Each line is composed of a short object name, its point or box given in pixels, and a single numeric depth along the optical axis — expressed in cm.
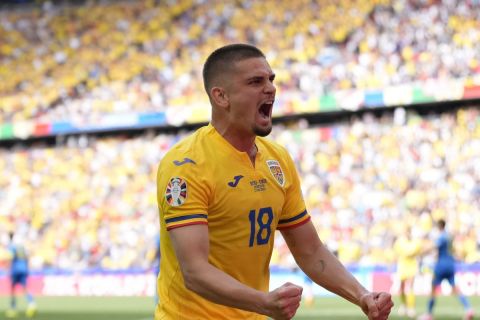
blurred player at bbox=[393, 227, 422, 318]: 2050
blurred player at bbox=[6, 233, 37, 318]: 2341
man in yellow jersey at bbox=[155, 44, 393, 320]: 430
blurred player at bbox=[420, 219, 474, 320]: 1877
